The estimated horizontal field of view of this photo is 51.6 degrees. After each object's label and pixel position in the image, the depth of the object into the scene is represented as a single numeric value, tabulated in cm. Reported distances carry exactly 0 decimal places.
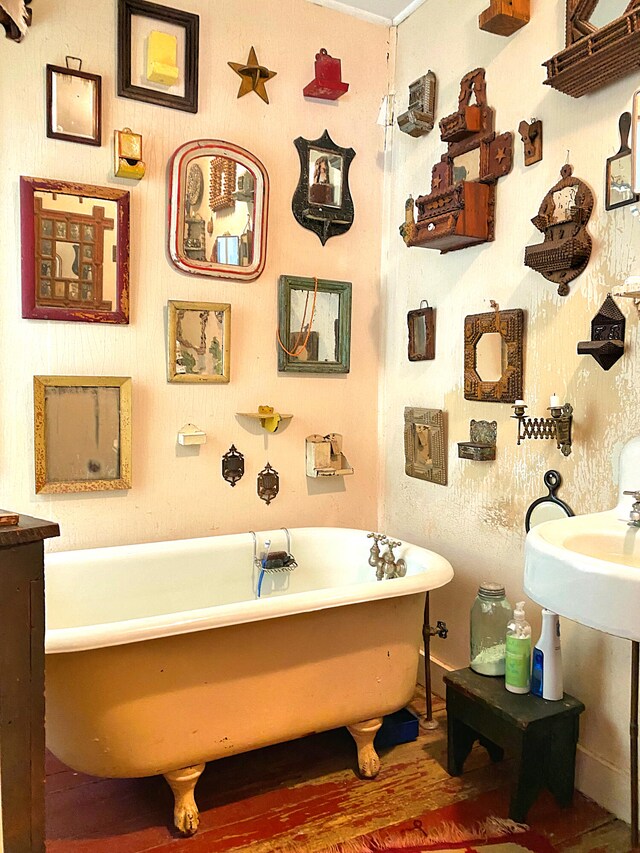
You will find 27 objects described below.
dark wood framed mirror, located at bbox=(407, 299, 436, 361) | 246
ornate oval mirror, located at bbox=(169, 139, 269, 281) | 235
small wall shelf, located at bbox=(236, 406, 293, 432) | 250
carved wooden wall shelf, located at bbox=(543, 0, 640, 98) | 159
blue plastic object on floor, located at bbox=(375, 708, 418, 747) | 209
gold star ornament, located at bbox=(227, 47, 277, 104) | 244
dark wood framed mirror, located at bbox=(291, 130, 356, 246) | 261
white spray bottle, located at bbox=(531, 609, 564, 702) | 180
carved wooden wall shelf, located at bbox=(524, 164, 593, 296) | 182
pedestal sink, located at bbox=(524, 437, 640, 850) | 115
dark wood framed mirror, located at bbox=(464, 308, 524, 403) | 206
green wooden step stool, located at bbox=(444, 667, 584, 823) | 171
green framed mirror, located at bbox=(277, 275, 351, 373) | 259
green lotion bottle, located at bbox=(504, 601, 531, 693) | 183
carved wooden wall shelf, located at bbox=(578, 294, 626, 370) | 171
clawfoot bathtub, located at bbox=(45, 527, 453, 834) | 156
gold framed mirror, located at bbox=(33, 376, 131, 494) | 219
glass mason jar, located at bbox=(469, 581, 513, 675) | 202
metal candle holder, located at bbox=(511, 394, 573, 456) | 186
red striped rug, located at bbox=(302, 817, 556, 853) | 164
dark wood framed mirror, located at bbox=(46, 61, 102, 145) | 215
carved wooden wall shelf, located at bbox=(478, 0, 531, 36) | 196
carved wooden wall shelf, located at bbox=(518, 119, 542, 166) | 198
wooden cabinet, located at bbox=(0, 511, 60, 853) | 103
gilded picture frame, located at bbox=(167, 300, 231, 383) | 238
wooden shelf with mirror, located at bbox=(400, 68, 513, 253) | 212
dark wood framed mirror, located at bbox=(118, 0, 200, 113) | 225
